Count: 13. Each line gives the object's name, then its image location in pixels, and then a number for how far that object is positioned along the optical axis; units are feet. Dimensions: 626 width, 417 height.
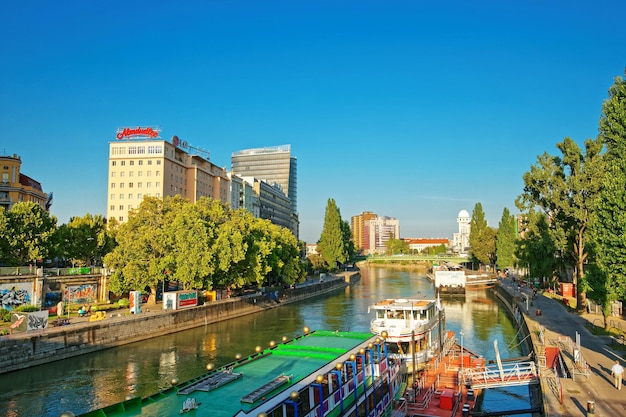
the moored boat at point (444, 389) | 78.07
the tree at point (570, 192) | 156.25
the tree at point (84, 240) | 209.05
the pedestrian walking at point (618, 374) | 72.92
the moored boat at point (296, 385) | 49.42
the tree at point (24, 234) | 172.24
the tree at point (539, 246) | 186.29
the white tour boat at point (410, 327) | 104.47
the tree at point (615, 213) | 89.66
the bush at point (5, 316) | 139.74
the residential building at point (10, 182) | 247.91
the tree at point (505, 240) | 398.21
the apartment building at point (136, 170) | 318.04
